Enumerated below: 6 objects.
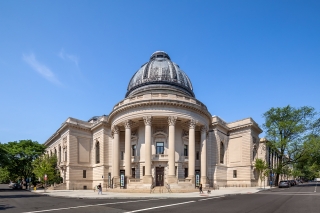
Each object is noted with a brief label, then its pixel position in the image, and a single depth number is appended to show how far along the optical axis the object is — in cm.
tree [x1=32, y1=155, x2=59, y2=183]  4734
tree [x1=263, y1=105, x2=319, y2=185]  4992
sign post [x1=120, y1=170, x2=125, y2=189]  3936
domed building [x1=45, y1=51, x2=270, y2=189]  4059
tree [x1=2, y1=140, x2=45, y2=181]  5472
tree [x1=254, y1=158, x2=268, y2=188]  4768
